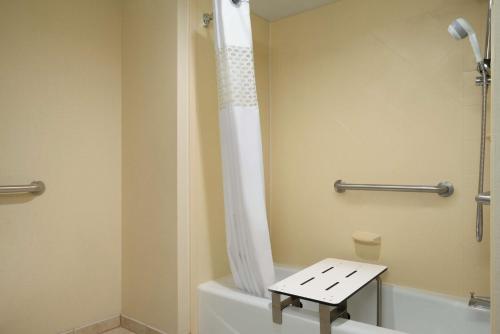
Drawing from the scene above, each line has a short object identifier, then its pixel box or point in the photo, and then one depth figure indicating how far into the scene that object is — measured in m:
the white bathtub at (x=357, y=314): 1.40
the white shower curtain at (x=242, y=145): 1.57
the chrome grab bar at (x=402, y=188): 1.60
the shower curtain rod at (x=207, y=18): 1.78
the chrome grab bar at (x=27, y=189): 1.50
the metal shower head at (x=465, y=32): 1.34
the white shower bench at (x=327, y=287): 1.28
